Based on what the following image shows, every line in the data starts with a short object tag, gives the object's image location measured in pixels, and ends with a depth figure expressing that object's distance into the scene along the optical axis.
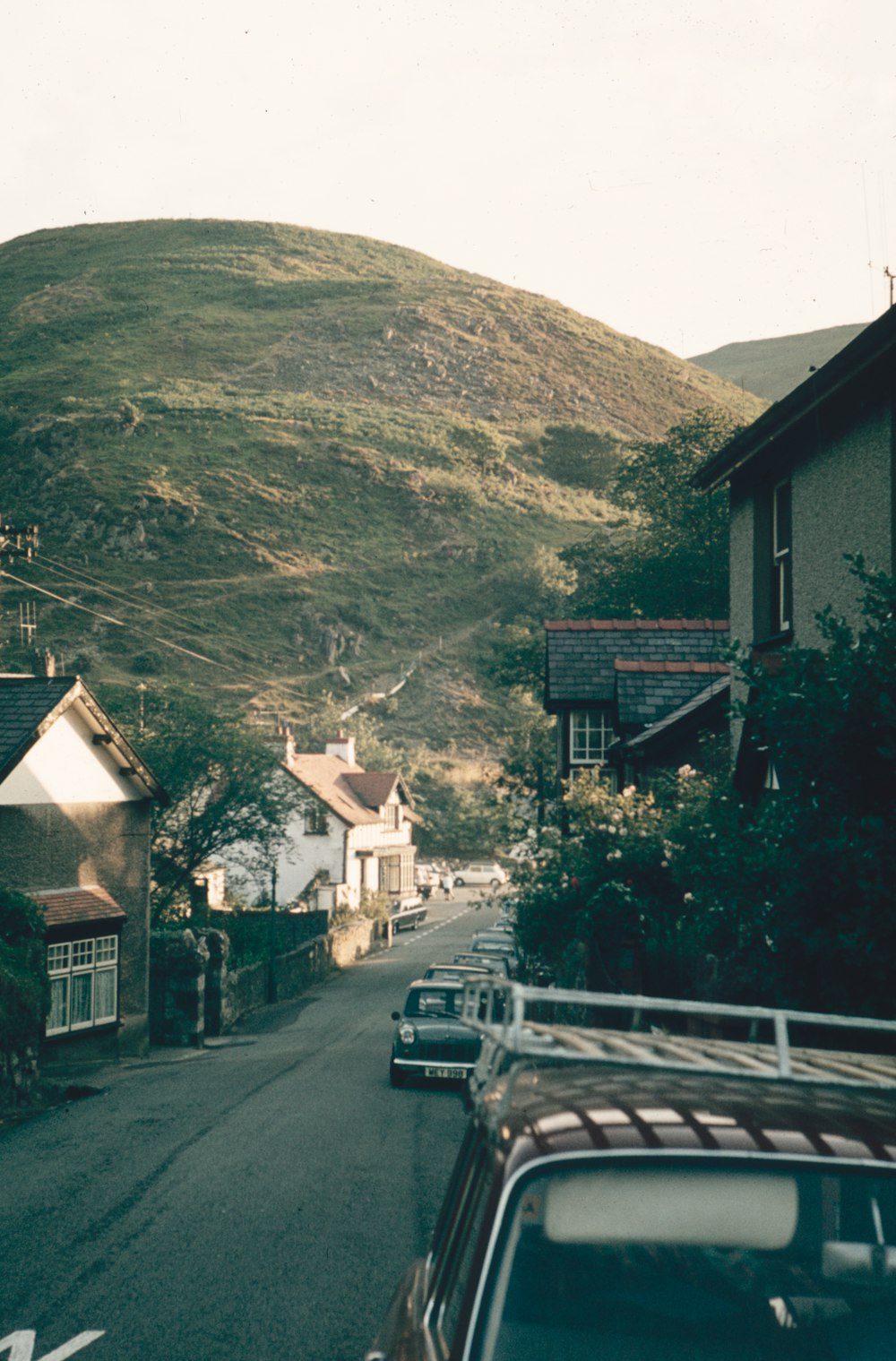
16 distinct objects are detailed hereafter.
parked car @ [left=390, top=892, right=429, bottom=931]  63.00
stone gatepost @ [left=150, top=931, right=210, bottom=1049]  28.73
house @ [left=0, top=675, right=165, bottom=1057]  23.91
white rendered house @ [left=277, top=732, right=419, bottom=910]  60.88
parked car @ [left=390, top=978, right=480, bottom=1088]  19.17
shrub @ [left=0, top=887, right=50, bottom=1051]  18.78
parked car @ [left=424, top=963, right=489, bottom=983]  22.64
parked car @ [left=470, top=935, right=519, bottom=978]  33.00
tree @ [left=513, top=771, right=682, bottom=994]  18.33
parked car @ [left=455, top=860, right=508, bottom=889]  79.94
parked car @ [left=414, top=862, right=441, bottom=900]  78.50
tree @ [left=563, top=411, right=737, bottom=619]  46.91
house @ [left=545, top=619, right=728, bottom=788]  23.48
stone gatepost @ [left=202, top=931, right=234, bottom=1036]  30.50
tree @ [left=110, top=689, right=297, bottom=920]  41.94
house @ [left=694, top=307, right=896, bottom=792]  11.85
